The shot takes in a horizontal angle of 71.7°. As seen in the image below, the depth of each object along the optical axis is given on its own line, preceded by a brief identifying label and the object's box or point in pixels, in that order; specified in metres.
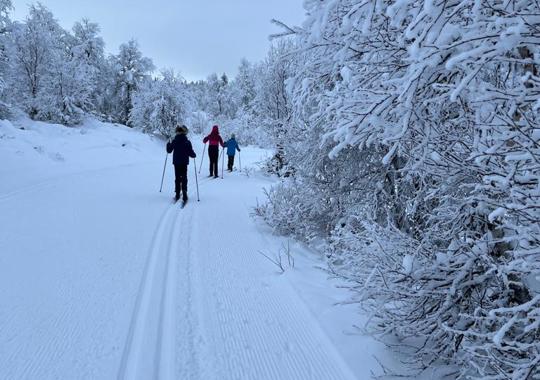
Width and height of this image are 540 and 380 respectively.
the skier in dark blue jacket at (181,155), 9.87
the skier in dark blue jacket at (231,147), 17.47
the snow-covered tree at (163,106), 30.48
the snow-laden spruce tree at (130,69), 40.88
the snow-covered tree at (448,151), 1.94
